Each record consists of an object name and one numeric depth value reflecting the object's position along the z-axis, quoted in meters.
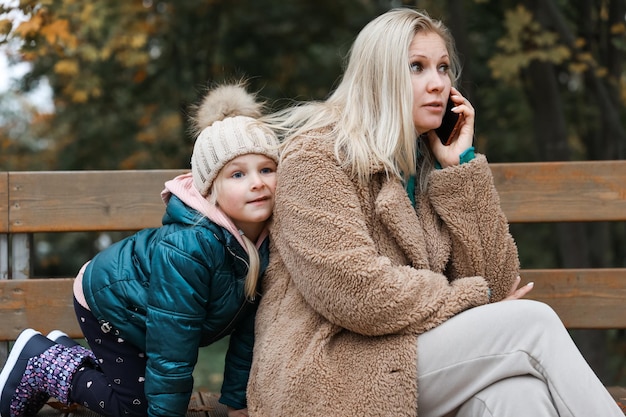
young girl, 2.75
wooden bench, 3.47
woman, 2.55
